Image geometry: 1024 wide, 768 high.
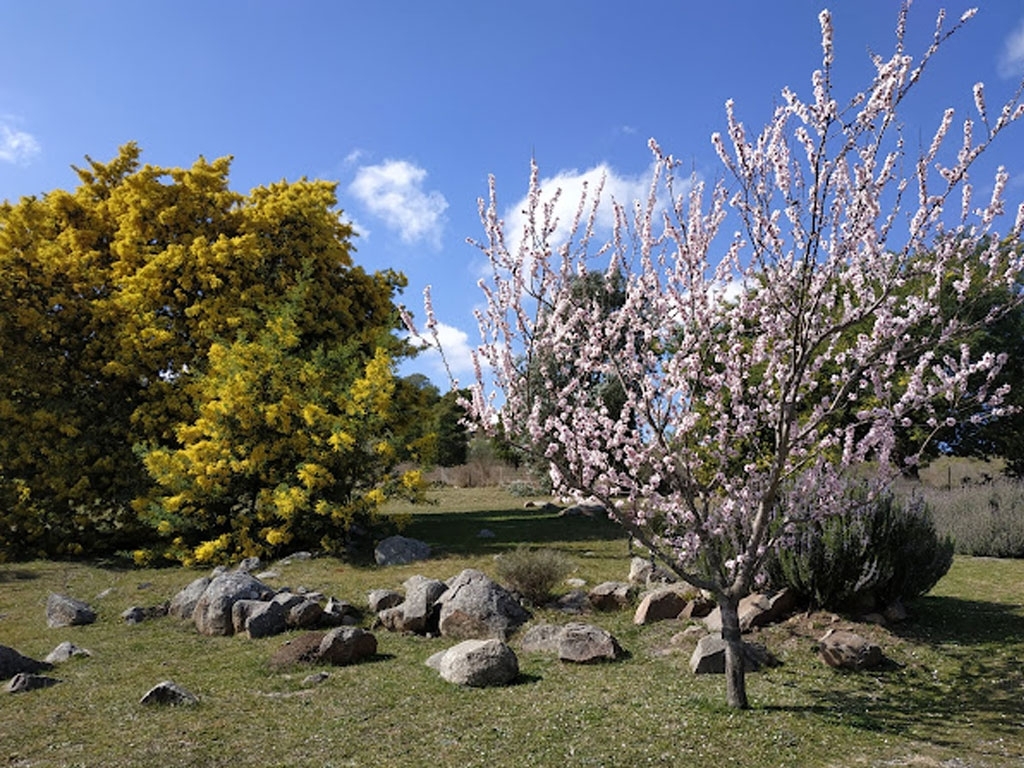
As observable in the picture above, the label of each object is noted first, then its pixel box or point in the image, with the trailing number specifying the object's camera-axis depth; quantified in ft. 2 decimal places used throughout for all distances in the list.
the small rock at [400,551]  48.75
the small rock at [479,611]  31.09
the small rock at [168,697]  23.30
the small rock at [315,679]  25.08
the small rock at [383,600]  35.58
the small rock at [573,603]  34.58
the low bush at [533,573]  35.09
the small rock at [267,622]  33.14
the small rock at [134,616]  37.73
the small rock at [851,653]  23.95
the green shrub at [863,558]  27.91
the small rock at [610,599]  34.40
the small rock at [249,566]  48.98
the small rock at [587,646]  26.48
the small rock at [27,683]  25.69
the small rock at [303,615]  33.76
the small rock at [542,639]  28.45
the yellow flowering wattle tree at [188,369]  53.21
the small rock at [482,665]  24.23
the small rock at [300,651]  27.27
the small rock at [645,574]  36.29
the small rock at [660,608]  31.42
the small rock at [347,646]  27.53
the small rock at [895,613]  28.37
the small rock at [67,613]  37.49
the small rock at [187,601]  37.96
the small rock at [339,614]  34.17
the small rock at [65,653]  30.19
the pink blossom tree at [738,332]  18.20
